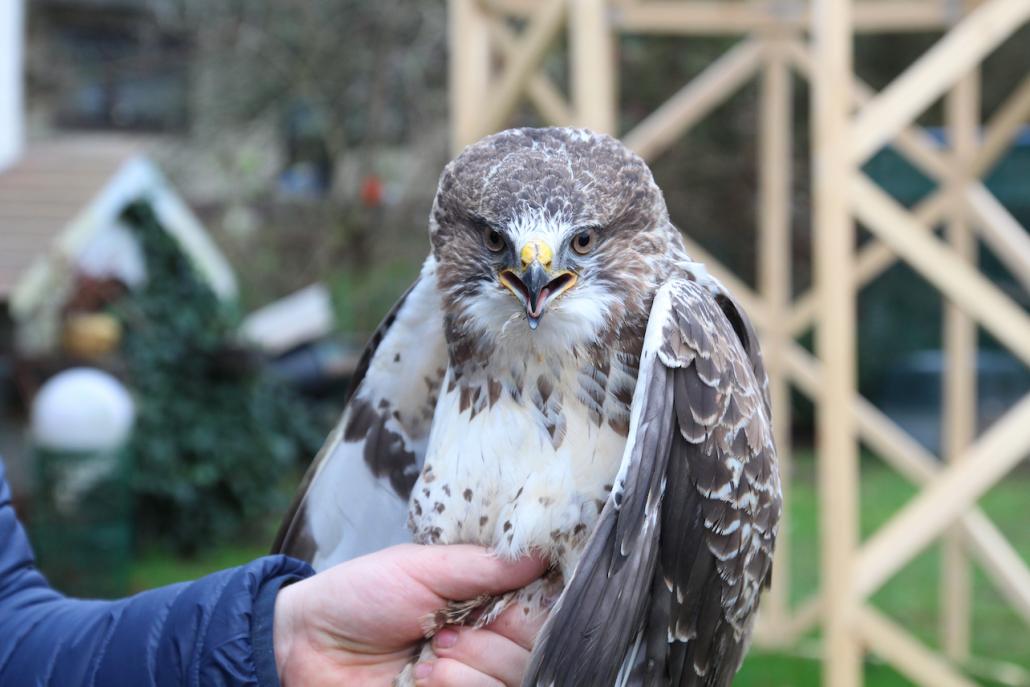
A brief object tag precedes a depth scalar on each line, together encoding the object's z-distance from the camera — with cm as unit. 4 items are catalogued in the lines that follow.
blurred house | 690
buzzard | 230
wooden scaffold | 404
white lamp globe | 659
